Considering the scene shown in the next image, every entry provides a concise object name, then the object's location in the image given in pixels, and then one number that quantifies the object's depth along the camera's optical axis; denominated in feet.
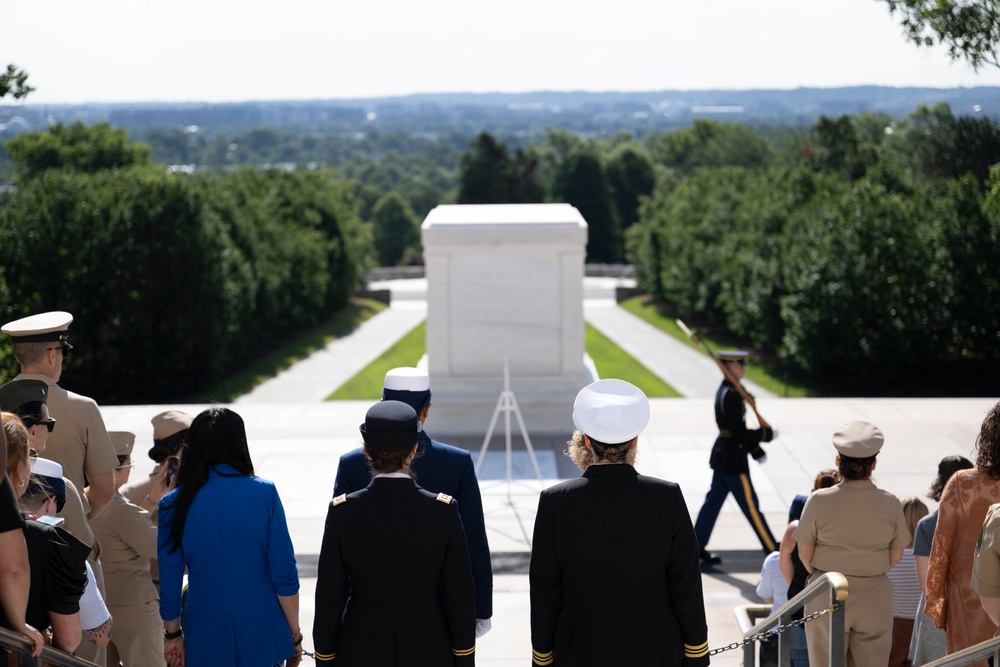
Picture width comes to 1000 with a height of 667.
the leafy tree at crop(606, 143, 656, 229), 257.75
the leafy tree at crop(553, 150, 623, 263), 221.46
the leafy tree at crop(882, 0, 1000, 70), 36.63
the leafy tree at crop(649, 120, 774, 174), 282.56
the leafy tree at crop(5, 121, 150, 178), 160.35
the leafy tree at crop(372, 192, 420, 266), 287.89
